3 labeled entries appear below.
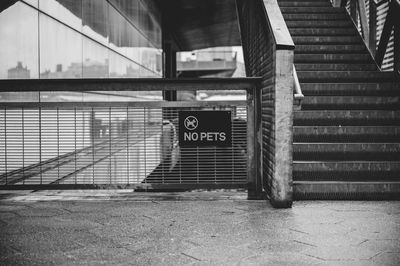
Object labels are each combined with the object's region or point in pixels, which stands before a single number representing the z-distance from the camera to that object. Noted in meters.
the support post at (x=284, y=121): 5.21
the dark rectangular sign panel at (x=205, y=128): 5.86
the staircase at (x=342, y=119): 5.77
